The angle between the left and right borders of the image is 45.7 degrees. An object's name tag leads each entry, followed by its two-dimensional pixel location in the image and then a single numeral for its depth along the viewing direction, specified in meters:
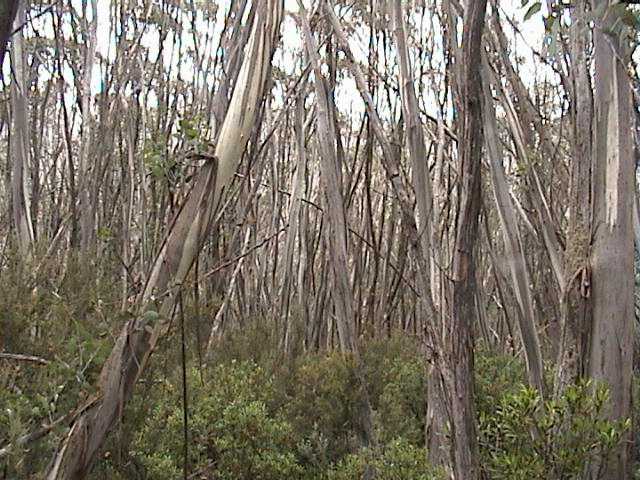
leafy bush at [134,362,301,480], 2.94
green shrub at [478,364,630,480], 1.93
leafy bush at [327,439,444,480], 2.53
